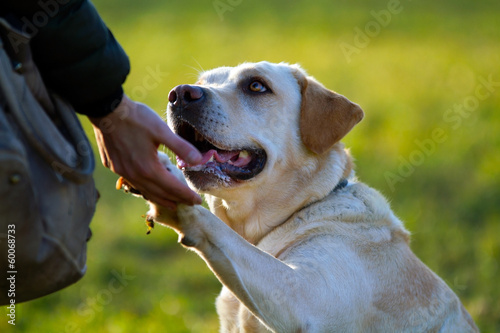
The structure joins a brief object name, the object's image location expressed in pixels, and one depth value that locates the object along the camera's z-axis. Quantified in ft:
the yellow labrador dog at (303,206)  11.21
